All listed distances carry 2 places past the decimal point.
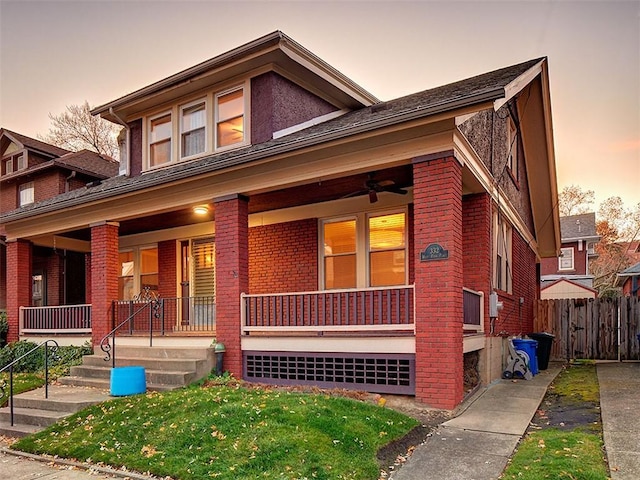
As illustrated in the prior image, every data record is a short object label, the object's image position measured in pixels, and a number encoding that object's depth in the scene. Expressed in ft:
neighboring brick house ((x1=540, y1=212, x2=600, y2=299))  122.72
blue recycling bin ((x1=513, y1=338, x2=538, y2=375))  37.04
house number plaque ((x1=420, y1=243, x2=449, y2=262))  24.62
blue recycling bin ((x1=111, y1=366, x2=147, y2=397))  27.58
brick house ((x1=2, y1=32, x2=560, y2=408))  25.29
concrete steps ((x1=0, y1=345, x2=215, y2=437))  25.89
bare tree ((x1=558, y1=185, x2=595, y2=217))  153.38
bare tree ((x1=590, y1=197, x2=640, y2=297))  138.82
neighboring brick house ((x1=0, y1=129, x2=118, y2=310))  59.26
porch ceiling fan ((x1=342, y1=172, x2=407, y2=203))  30.55
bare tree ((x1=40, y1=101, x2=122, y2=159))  104.47
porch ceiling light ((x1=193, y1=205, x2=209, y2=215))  36.01
